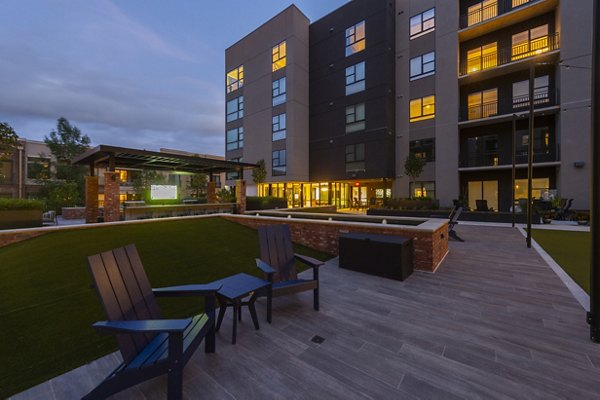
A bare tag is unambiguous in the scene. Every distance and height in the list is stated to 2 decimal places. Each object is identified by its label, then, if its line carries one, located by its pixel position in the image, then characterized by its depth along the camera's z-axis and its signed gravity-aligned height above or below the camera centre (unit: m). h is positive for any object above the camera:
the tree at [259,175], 22.05 +1.95
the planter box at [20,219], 9.47 -0.82
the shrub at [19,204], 9.54 -0.24
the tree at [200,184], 33.05 +1.75
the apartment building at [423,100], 15.91 +8.03
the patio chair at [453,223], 9.17 -1.14
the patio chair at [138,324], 1.85 -1.07
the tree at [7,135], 10.66 +2.83
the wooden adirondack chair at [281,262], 3.57 -1.05
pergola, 11.65 +2.09
